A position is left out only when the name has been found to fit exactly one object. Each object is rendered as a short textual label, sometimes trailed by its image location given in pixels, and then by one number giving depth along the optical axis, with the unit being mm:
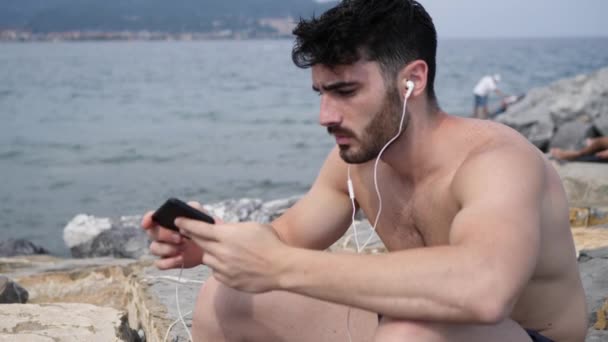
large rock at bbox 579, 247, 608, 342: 3367
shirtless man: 2082
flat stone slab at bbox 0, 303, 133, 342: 3355
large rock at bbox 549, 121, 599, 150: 12823
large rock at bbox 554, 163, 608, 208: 6941
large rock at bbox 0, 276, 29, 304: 4274
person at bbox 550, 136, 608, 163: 8633
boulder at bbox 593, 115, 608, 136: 12103
